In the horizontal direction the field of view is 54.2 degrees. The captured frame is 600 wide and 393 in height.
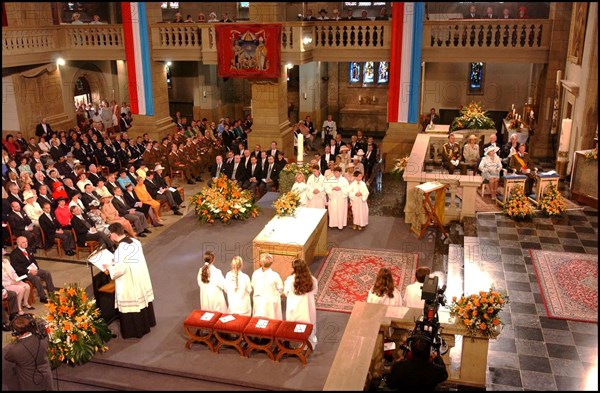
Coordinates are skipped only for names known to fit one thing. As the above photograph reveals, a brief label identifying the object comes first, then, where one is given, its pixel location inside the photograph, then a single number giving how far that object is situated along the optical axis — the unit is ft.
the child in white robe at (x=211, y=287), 26.50
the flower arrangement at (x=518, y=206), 36.60
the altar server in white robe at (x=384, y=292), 24.83
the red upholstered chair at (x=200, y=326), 25.35
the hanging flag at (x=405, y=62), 53.88
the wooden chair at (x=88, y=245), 36.68
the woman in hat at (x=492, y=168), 40.88
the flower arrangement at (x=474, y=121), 47.91
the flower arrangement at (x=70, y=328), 24.63
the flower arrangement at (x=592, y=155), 36.72
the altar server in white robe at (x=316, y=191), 40.60
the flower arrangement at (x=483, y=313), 21.49
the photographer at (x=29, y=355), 20.68
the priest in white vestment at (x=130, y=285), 25.67
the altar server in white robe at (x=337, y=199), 39.88
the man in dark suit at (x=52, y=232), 37.22
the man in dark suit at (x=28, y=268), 30.60
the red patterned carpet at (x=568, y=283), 26.32
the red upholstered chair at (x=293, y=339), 24.26
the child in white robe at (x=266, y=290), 26.05
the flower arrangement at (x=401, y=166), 42.50
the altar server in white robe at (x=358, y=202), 39.52
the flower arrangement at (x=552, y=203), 36.94
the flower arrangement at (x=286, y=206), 34.63
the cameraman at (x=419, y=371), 17.87
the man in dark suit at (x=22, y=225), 36.81
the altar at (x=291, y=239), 30.83
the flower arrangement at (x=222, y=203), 40.93
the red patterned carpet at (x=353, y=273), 30.50
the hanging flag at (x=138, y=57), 60.70
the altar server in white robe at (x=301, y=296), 25.23
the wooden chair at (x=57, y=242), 37.24
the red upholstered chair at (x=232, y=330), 24.95
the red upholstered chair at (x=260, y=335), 24.59
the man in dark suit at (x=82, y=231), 36.76
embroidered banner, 54.90
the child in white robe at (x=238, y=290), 26.00
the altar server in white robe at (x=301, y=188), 39.47
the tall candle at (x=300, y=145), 34.19
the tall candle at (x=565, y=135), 44.86
